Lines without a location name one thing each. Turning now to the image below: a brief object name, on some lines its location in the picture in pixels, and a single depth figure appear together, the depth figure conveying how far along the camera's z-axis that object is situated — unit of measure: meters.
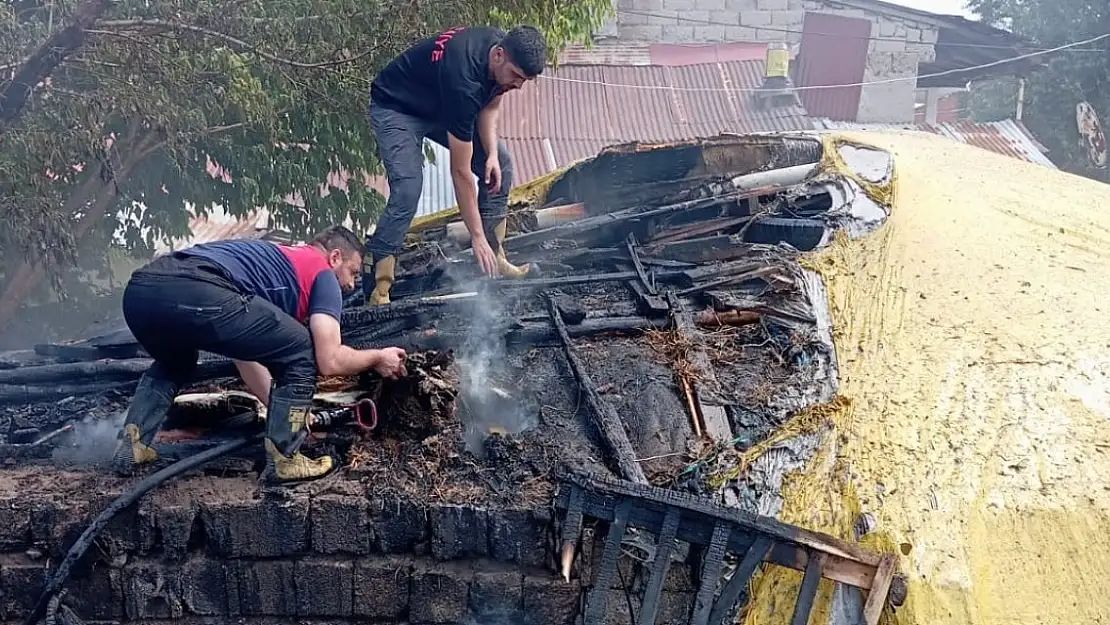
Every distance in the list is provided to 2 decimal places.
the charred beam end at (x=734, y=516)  2.80
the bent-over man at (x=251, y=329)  3.07
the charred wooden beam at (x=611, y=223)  5.93
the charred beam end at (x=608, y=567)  2.87
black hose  3.00
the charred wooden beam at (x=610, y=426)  3.10
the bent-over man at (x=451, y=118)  4.21
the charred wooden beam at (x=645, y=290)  4.39
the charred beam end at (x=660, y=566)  2.84
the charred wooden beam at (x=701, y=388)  3.40
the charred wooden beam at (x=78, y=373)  4.21
